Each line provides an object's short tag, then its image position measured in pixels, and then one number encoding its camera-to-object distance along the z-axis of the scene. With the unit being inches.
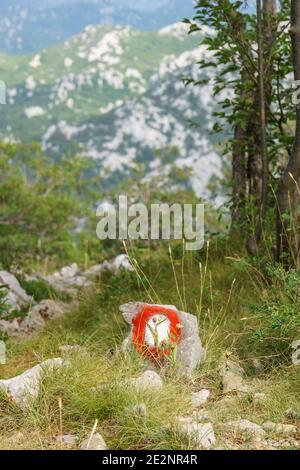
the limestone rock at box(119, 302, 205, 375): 197.5
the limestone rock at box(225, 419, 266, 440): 153.0
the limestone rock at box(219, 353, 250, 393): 186.2
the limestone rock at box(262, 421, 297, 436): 154.9
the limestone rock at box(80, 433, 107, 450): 147.8
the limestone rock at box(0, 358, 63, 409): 171.6
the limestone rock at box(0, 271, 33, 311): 415.5
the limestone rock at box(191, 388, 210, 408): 176.2
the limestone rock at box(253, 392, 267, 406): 172.4
